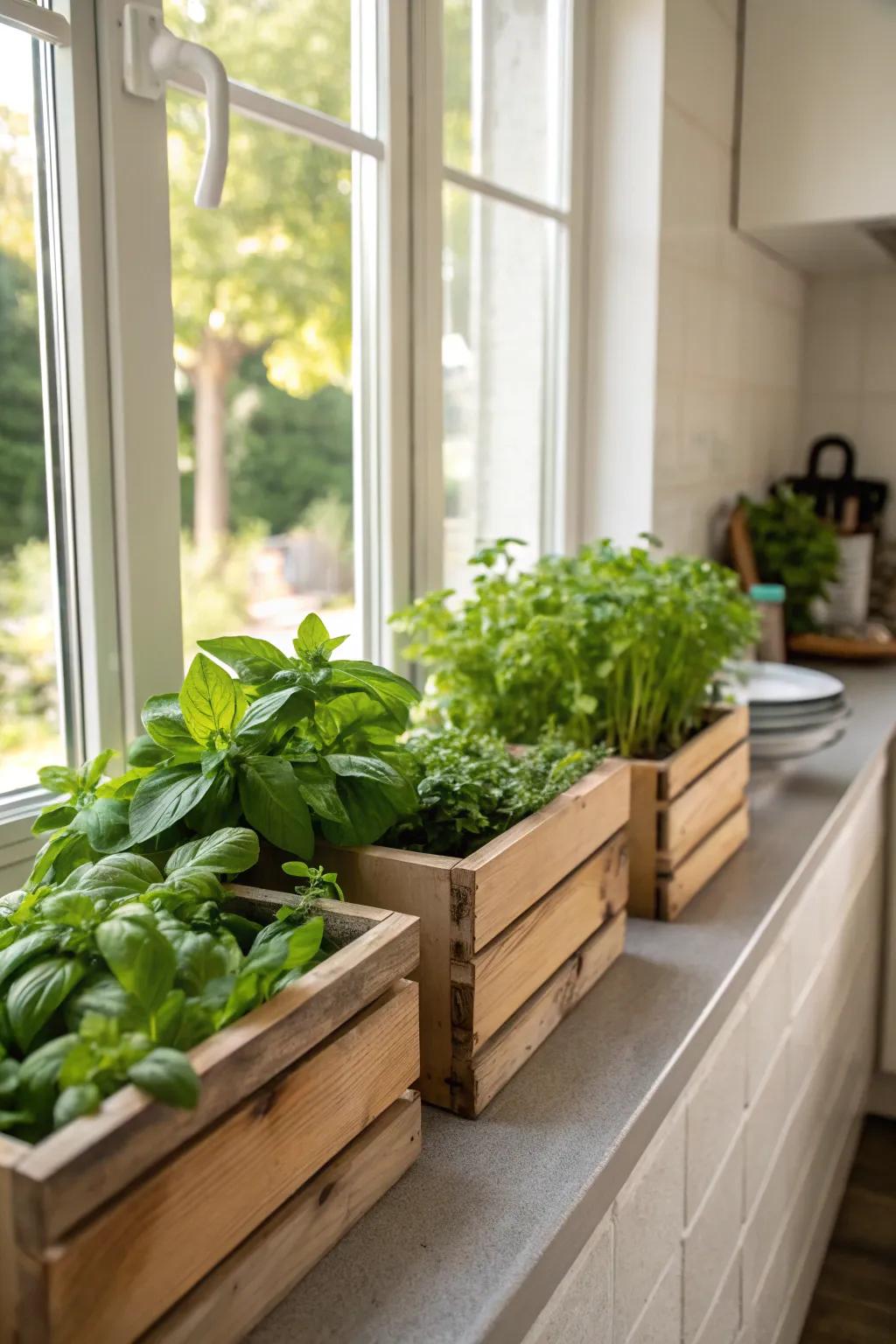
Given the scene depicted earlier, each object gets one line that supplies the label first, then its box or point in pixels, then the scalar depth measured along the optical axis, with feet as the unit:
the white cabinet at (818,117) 6.95
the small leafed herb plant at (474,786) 3.11
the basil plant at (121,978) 1.86
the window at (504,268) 5.41
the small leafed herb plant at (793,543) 8.02
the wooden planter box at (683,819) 4.09
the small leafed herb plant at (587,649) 4.17
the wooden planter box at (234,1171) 1.69
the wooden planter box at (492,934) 2.81
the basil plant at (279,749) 2.62
